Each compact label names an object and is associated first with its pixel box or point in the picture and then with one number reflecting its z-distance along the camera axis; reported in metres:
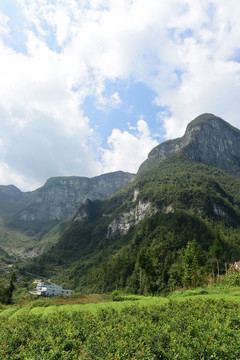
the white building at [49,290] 112.14
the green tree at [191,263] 51.75
